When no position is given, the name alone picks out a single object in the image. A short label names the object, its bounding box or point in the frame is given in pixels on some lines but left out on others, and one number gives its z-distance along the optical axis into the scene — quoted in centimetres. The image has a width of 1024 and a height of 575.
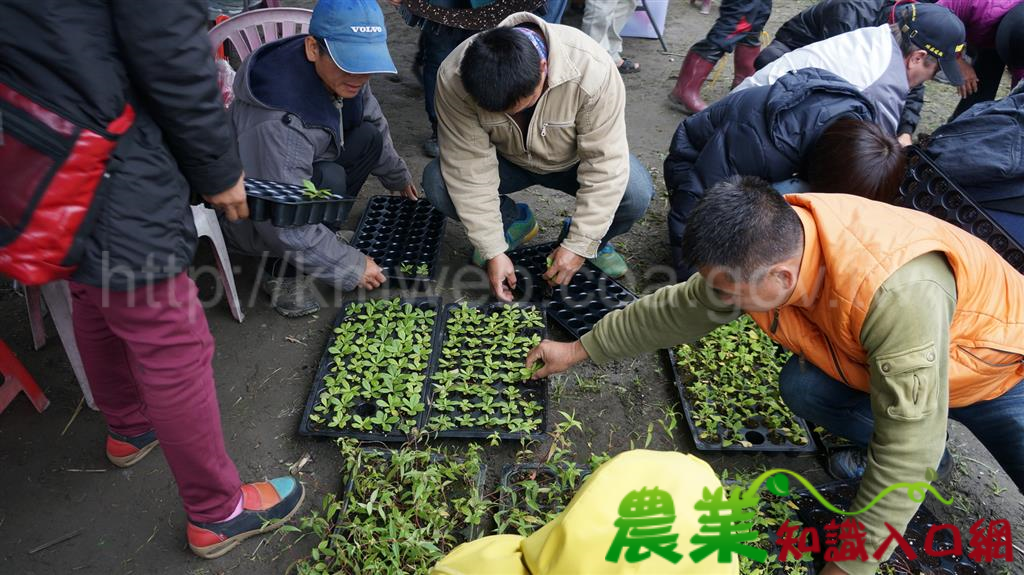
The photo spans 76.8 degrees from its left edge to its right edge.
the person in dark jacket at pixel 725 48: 452
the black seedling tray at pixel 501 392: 216
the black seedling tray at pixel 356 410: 214
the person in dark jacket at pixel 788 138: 223
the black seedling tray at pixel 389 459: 184
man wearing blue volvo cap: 222
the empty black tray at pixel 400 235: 292
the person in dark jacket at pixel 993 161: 228
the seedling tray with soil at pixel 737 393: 227
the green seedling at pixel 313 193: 207
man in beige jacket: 236
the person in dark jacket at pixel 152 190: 116
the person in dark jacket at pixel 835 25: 360
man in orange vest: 145
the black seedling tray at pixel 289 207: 172
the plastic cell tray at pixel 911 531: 188
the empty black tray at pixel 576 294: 273
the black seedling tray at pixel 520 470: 201
